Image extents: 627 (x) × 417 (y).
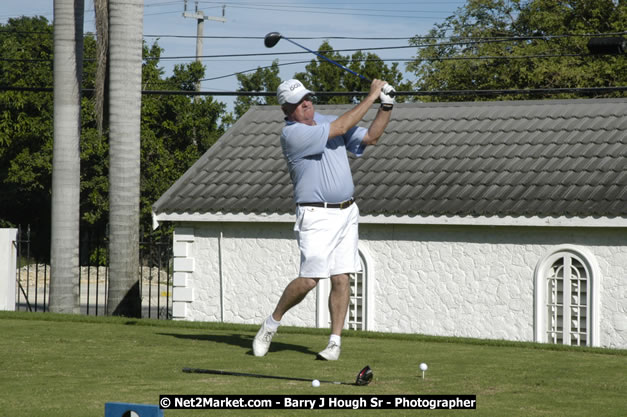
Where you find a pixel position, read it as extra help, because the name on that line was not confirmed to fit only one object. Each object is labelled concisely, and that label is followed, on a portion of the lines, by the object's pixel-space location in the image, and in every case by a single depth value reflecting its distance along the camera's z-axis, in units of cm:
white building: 1655
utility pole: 5062
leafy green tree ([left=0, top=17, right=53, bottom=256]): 4306
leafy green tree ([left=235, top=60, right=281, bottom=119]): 5603
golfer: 770
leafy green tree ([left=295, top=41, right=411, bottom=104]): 5291
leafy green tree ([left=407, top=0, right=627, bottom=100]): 3903
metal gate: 3302
